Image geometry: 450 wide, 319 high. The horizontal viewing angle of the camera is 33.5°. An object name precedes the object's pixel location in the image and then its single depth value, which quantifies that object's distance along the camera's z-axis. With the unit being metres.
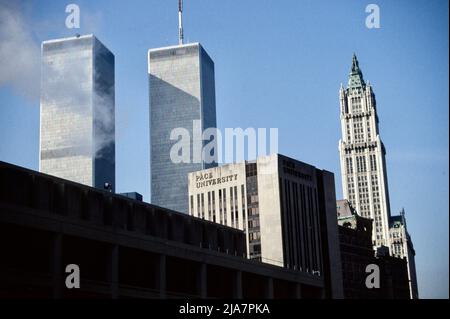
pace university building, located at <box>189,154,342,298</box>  181.75
